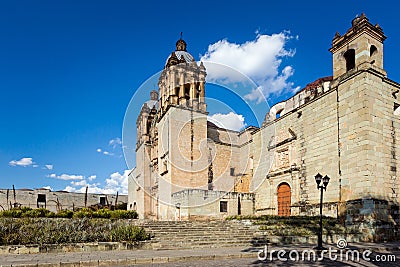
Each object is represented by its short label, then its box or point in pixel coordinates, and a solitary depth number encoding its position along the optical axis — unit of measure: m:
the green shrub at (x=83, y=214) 17.73
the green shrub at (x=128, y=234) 11.71
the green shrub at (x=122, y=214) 20.77
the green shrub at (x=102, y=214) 18.95
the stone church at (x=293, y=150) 15.58
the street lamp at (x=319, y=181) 11.05
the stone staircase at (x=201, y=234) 11.99
